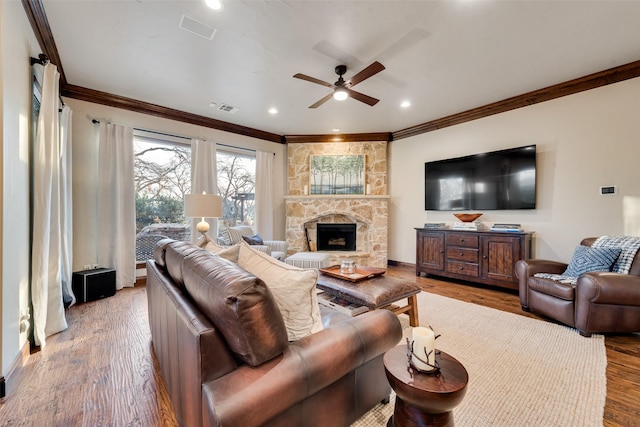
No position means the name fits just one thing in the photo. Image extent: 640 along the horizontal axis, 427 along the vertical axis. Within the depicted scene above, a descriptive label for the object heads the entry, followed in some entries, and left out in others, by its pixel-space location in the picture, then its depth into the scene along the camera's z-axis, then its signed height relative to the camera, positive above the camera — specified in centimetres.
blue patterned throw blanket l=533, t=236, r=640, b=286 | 254 -44
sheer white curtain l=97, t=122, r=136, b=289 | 368 +6
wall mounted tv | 384 +43
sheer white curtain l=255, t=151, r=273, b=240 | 533 +26
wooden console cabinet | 364 -71
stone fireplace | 549 +5
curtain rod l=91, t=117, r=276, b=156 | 369 +120
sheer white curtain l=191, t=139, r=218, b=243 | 446 +61
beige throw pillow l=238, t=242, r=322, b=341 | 120 -41
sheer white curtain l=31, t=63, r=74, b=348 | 218 -11
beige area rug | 148 -118
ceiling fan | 259 +136
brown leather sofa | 90 -61
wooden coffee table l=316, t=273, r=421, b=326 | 220 -74
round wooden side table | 98 -70
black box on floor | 326 -99
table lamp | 331 +2
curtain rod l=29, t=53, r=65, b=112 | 228 +130
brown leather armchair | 228 -86
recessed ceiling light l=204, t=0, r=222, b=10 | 204 +162
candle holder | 107 -66
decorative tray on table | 257 -69
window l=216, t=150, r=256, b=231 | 507 +43
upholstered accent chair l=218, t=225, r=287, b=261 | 414 -55
